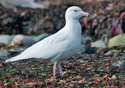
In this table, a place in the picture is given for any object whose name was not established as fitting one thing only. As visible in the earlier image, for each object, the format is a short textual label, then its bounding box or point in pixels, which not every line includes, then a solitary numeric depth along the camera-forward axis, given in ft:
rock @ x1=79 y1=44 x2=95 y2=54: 52.85
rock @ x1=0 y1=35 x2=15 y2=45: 69.03
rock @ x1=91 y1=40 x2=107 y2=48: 58.22
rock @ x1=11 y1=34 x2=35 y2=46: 64.64
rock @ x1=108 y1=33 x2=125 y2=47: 54.95
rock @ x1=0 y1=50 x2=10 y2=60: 52.07
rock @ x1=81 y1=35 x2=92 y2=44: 68.30
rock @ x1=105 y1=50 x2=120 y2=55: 50.08
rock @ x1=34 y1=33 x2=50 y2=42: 66.90
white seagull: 36.70
